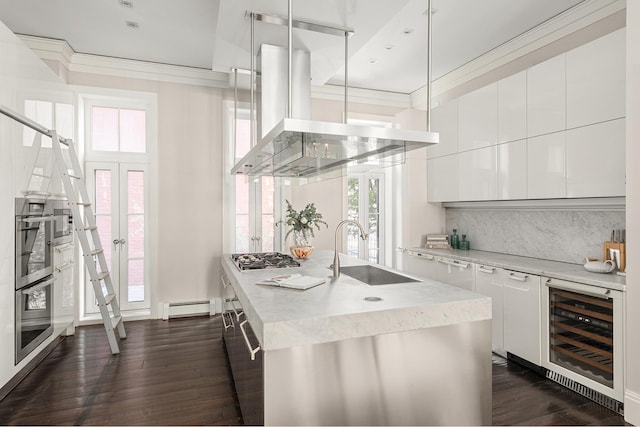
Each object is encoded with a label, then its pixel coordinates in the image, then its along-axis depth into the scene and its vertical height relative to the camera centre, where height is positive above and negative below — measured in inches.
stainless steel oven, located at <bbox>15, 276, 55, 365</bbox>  103.0 -30.3
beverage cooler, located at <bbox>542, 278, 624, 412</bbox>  92.2 -33.7
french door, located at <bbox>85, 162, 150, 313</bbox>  163.2 -4.5
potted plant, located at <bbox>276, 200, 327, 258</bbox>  132.2 -3.4
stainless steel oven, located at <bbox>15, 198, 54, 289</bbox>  103.3 -7.7
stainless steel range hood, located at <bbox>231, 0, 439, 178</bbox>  68.5 +15.2
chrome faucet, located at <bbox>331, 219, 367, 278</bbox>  98.6 -13.9
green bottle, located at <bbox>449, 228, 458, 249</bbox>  177.7 -12.4
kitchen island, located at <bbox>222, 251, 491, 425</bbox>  59.6 -25.0
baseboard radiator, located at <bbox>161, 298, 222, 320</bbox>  167.9 -43.7
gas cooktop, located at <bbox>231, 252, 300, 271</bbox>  110.5 -15.0
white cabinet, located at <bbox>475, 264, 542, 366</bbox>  113.2 -31.4
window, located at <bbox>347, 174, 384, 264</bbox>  205.9 +0.3
